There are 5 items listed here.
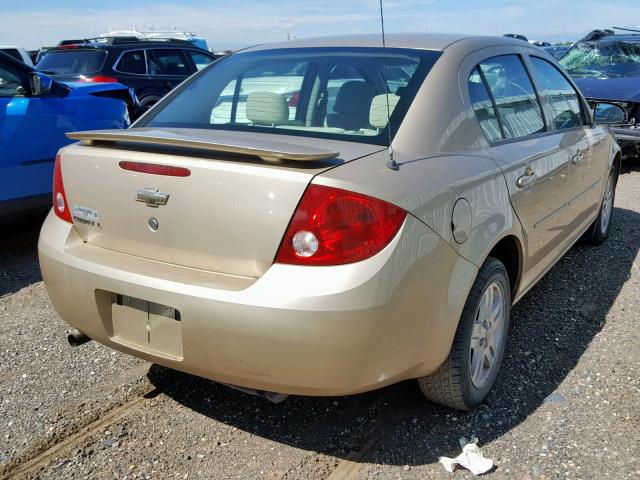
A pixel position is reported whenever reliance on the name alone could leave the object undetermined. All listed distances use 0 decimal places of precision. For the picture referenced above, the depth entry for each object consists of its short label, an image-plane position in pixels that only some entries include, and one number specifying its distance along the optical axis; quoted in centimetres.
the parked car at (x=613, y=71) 834
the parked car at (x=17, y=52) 1274
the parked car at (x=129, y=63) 977
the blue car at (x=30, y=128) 470
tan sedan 207
